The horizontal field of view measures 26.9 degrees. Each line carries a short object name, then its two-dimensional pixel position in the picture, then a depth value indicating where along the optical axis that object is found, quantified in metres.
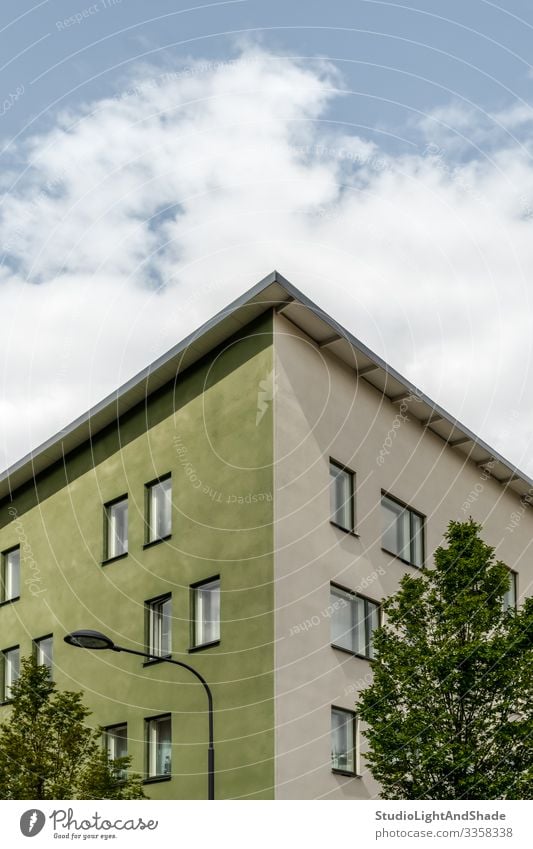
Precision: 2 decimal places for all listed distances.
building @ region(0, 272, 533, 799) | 26.06
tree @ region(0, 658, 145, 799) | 26.44
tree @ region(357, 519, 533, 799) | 21.53
